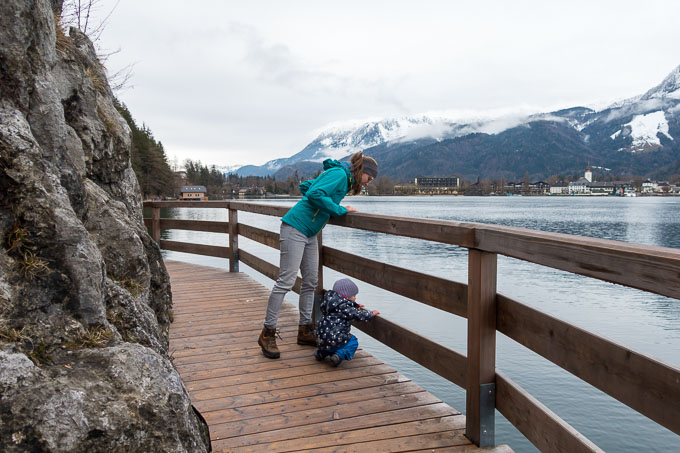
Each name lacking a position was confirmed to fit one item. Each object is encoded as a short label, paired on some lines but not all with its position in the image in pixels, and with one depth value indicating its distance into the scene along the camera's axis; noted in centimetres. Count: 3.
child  407
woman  394
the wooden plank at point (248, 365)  406
